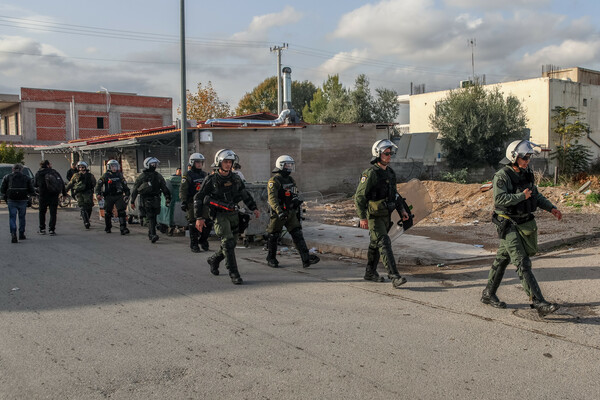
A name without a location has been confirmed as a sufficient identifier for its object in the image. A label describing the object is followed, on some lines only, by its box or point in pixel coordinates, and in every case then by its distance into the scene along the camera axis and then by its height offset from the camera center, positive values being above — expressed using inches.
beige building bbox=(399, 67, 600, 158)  1510.8 +213.5
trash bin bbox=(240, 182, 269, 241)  460.4 -32.7
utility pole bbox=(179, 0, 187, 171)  607.8 +88.0
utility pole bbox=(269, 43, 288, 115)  1695.4 +375.8
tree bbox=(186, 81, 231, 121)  1991.9 +250.9
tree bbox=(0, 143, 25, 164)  1310.3 +47.8
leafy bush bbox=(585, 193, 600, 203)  542.9 -28.0
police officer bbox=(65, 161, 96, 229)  548.7 -12.1
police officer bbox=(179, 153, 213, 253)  418.0 -18.2
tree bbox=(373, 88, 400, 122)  1823.3 +224.6
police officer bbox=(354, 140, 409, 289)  283.3 -13.8
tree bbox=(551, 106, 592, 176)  812.6 +24.5
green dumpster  516.7 -36.0
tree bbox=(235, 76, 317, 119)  2650.6 +366.2
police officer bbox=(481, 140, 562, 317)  219.1 -19.8
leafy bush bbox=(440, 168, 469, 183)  1072.8 -9.8
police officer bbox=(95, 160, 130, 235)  510.6 -15.3
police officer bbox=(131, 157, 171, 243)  461.4 -15.0
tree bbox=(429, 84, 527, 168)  1200.2 +99.0
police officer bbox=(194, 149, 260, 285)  297.1 -16.9
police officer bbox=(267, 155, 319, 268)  335.6 -20.5
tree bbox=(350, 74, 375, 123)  1785.2 +231.8
